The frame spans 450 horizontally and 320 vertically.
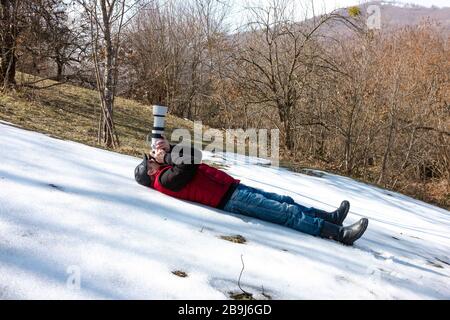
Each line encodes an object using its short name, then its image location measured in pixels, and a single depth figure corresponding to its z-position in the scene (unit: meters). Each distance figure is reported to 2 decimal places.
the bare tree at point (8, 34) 9.18
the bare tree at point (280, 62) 10.34
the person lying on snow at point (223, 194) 3.36
